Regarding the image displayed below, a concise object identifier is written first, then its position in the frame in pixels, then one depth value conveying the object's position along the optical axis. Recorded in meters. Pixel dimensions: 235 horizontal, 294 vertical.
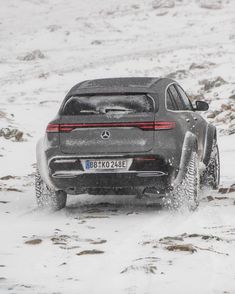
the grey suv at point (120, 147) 14.98
